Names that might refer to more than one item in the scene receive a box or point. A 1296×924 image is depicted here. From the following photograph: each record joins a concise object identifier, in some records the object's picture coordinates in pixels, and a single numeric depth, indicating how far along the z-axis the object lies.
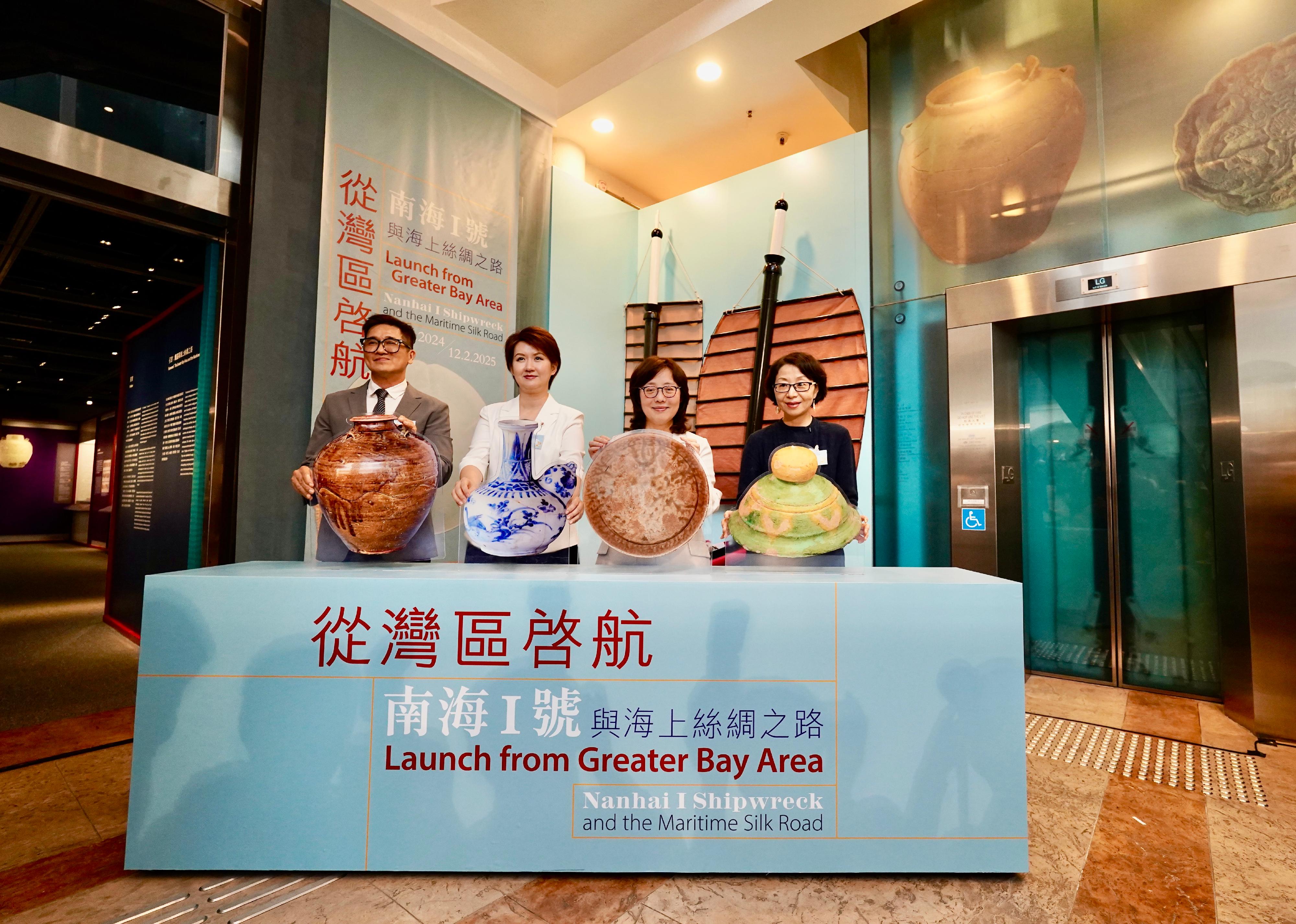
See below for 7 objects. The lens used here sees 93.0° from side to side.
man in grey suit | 2.14
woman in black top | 2.15
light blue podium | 1.44
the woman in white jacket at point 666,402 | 2.05
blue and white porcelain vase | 1.53
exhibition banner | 3.31
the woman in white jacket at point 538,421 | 1.94
